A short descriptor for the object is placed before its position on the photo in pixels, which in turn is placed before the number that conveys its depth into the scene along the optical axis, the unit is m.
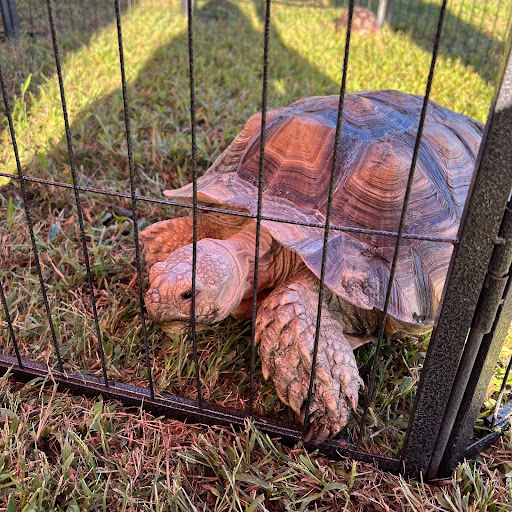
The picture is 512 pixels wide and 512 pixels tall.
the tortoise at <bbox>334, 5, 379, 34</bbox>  6.67
